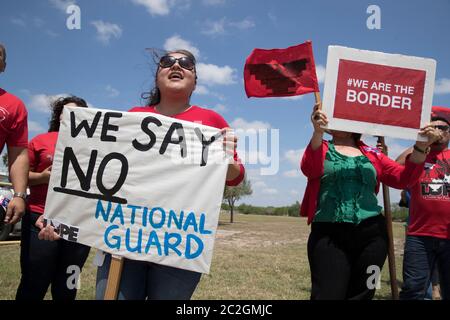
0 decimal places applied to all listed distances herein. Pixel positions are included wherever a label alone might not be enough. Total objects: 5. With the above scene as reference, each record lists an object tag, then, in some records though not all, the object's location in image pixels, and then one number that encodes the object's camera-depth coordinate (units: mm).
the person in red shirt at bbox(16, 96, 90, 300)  2879
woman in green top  2492
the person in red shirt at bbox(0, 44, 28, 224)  2592
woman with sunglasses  2158
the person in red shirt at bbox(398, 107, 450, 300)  3316
